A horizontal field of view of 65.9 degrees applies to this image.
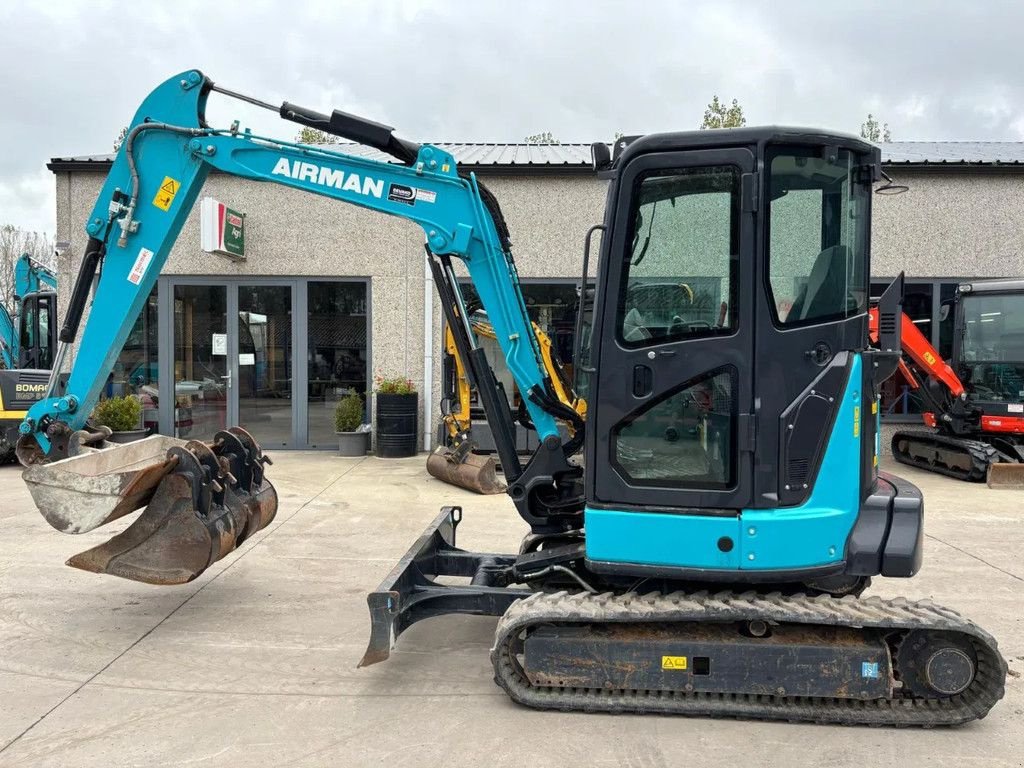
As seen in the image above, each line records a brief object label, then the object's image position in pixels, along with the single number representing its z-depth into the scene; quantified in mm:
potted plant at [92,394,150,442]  11500
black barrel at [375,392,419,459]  12047
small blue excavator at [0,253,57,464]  11180
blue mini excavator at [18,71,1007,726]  3527
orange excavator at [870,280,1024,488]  10500
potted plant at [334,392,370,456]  12281
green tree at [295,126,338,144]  34719
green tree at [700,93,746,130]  35219
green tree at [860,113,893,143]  44312
